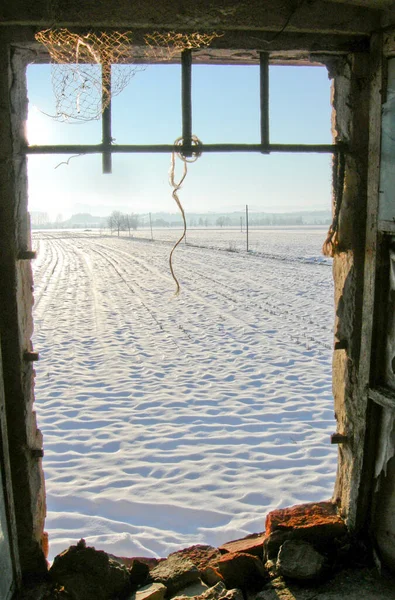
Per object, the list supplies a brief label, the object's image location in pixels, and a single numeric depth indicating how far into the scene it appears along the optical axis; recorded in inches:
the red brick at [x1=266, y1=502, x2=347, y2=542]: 110.0
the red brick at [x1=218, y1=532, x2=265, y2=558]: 113.3
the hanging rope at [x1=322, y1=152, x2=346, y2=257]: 105.2
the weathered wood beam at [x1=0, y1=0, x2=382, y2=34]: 90.4
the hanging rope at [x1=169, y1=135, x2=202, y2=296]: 101.6
